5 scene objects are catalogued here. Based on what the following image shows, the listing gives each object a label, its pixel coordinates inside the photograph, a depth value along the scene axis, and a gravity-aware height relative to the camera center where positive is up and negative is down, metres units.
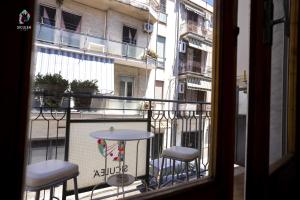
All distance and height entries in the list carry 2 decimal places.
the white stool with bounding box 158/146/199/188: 2.17 -0.47
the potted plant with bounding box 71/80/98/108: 2.24 +0.15
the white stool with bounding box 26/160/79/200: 1.22 -0.43
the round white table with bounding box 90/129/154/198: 2.00 -0.29
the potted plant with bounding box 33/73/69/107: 1.54 +0.13
